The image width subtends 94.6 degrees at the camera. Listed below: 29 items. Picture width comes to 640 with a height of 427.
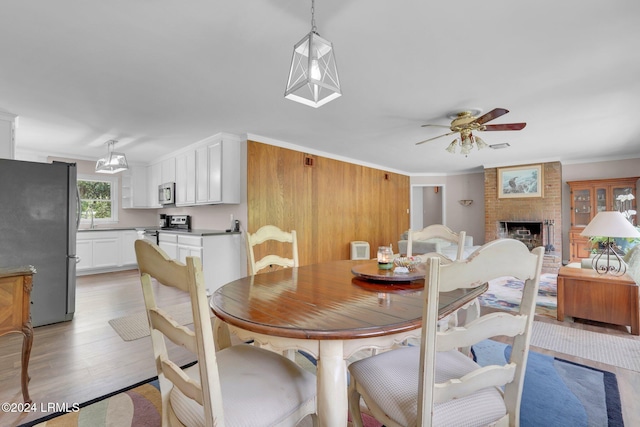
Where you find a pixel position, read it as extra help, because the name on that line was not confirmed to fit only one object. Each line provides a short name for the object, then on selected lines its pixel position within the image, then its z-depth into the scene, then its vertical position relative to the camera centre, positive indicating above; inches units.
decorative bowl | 70.0 -11.2
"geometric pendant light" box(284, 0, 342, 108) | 55.1 +28.7
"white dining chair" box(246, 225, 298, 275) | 80.8 -7.2
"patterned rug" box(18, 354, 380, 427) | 62.7 -43.7
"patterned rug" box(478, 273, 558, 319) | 137.6 -42.4
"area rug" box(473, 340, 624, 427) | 63.4 -43.6
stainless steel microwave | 207.8 +17.1
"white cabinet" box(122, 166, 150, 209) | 246.5 +24.3
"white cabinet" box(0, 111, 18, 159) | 129.4 +36.7
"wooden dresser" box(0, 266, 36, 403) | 67.9 -21.0
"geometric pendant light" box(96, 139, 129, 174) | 173.3 +32.0
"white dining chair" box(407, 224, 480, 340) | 81.9 -6.0
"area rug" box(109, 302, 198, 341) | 110.4 -43.7
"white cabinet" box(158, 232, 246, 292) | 153.3 -19.6
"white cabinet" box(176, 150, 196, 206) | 188.7 +25.5
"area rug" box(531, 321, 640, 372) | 89.6 -43.7
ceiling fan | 126.1 +39.2
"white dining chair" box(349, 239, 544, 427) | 32.4 -19.8
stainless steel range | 219.0 -4.2
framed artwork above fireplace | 245.3 +29.1
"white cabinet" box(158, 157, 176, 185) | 211.2 +34.4
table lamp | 106.3 -4.9
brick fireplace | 237.1 -0.1
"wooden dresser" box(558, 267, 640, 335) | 110.1 -32.4
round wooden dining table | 37.4 -14.2
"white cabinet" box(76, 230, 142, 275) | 213.6 -25.4
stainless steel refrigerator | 113.3 -4.5
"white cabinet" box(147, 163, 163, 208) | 233.3 +28.7
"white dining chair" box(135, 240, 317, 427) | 31.8 -23.3
